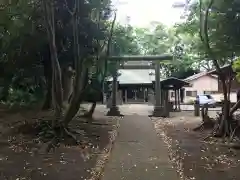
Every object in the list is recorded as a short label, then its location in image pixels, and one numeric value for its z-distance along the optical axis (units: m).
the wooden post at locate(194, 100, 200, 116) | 11.77
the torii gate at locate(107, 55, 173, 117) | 11.47
